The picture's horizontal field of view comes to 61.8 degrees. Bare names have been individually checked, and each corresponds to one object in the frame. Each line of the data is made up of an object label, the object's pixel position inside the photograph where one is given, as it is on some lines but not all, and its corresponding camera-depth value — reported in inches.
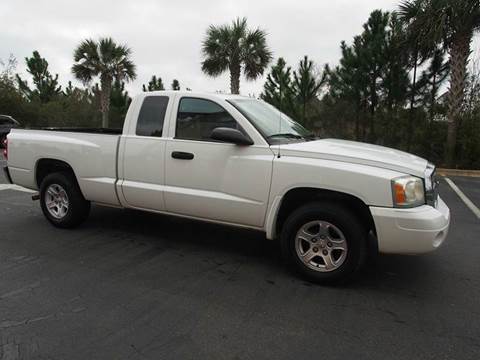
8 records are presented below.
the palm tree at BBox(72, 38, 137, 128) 886.4
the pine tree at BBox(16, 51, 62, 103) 1408.7
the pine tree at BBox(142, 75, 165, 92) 1218.9
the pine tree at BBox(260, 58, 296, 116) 751.7
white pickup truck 137.7
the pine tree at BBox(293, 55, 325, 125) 752.3
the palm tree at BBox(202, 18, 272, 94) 737.6
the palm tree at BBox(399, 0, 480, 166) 487.5
